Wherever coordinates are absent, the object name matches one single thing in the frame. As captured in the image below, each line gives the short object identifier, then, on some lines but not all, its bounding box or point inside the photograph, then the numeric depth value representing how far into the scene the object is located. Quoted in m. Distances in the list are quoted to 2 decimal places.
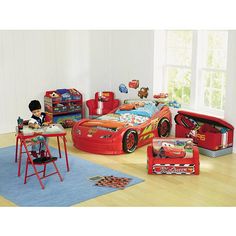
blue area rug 4.28
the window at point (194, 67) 6.30
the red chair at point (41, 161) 4.58
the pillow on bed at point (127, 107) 6.69
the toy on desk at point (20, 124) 4.81
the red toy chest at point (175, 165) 4.98
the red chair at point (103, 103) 7.49
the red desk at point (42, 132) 4.64
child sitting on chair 4.89
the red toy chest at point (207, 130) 5.71
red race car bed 5.82
